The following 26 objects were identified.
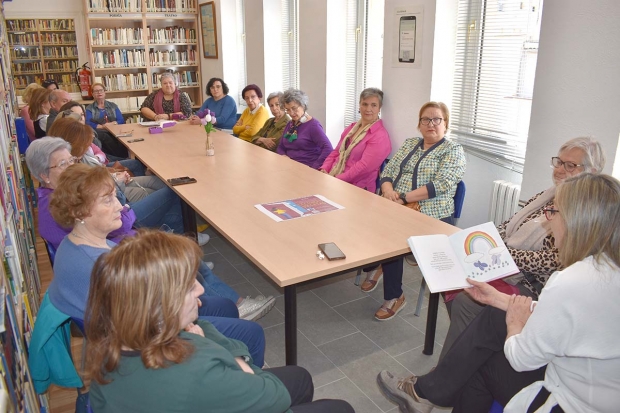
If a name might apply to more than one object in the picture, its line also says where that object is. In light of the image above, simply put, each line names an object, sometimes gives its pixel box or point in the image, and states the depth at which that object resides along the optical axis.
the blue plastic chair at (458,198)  3.28
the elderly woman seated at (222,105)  6.35
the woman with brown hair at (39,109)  5.30
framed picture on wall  7.74
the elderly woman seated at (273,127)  5.10
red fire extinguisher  7.90
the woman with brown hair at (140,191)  3.33
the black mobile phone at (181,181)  3.38
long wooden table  2.19
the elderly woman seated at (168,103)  6.48
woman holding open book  1.44
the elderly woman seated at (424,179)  3.17
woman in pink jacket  3.99
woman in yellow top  5.66
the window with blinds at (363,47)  4.97
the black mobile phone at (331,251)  2.17
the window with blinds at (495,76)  3.42
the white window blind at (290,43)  6.32
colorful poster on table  2.75
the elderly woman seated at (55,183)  2.67
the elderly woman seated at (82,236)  1.79
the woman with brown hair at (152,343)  1.11
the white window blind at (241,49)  7.61
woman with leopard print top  2.29
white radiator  3.40
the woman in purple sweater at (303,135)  4.62
